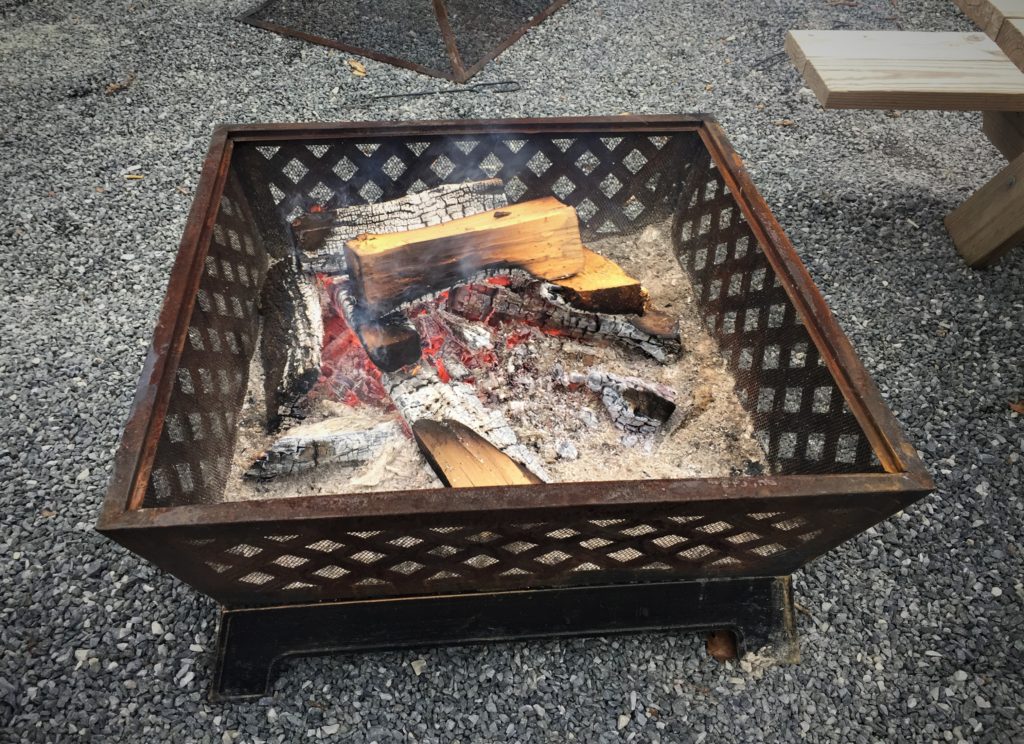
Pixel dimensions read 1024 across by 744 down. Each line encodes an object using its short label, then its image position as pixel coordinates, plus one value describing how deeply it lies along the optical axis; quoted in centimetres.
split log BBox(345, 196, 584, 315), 201
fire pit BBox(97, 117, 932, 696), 132
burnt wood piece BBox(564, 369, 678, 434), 199
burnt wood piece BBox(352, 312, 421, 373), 197
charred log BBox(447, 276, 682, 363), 216
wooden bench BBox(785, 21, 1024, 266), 237
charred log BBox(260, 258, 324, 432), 201
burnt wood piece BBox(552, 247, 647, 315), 213
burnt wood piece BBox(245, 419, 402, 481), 184
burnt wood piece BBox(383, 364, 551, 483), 184
